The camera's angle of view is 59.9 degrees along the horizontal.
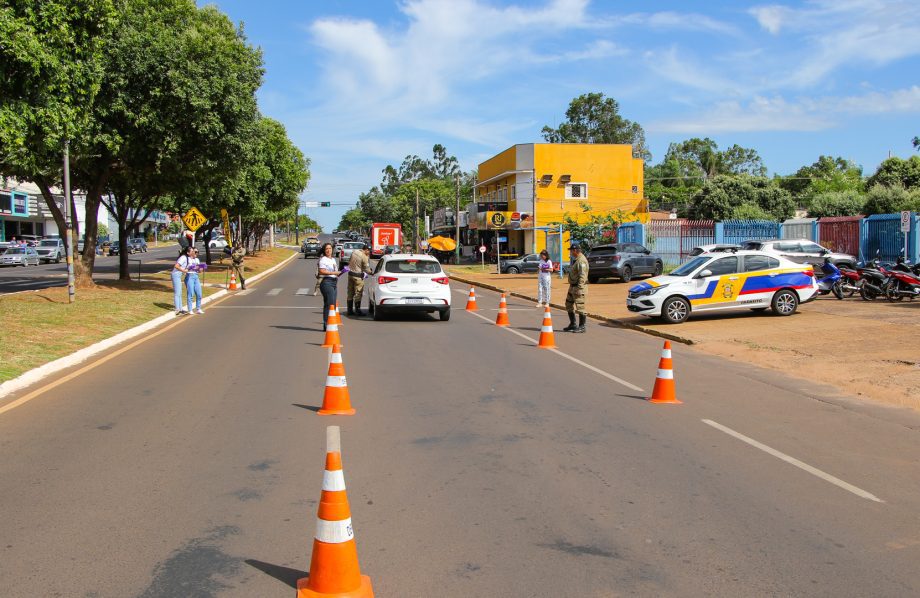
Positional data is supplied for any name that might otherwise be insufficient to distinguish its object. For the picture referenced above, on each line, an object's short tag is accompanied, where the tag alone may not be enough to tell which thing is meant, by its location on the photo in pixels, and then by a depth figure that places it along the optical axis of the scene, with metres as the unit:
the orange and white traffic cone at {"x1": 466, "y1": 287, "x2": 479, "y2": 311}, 22.75
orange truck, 63.97
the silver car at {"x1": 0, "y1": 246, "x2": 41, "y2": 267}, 46.94
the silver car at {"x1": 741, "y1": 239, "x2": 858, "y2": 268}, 26.22
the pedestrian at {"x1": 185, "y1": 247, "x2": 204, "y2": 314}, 19.48
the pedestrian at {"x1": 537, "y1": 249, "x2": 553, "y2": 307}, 23.14
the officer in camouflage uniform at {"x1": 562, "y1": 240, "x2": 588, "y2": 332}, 16.41
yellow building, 56.38
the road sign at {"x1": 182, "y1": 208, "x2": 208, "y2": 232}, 29.58
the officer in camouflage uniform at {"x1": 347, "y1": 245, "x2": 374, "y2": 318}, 18.23
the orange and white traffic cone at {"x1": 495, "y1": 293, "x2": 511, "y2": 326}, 18.30
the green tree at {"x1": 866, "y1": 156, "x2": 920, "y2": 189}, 51.78
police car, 18.33
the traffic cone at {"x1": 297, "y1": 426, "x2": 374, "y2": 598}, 3.85
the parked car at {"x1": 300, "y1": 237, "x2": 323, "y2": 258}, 76.31
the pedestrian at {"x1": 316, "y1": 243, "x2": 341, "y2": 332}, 16.59
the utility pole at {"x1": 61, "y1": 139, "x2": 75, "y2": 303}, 19.50
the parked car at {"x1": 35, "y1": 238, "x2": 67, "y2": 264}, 51.78
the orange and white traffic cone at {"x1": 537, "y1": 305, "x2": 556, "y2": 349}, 14.26
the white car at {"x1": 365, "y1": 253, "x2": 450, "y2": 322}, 18.20
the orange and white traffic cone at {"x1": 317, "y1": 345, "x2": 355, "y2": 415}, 8.45
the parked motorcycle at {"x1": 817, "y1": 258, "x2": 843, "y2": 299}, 21.77
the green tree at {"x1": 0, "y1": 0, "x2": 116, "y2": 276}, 12.91
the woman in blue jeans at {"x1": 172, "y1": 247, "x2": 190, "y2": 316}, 19.16
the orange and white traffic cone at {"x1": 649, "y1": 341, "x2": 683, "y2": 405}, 9.27
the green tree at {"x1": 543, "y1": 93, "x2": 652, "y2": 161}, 93.69
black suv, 33.72
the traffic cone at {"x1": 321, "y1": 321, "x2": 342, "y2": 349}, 11.37
